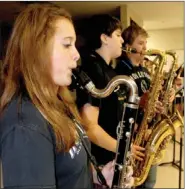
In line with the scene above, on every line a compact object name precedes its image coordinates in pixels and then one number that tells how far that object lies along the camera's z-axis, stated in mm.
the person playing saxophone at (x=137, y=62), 1183
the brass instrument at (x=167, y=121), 1195
